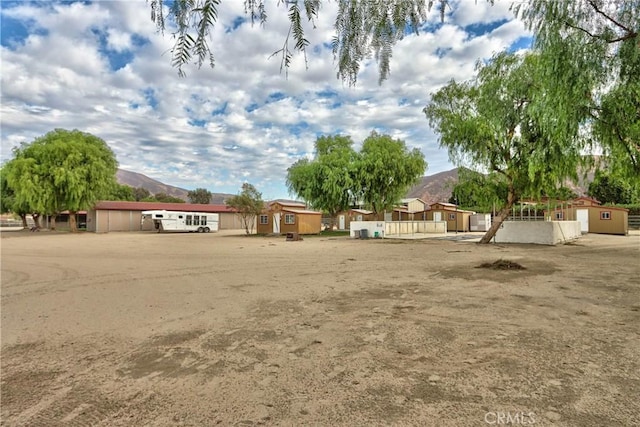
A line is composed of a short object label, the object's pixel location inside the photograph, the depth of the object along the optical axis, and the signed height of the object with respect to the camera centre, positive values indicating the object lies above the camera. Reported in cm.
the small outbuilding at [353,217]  3840 +37
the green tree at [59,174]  3094 +431
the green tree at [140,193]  9062 +743
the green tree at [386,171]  2825 +391
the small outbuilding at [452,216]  3588 +35
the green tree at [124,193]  6812 +570
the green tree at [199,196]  9282 +667
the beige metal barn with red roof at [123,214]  3750 +89
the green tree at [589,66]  682 +322
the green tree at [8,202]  4077 +258
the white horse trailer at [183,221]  3416 +11
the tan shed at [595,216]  2769 +19
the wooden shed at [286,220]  3072 +7
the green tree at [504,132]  1416 +396
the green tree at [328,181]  2914 +336
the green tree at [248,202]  3054 +169
